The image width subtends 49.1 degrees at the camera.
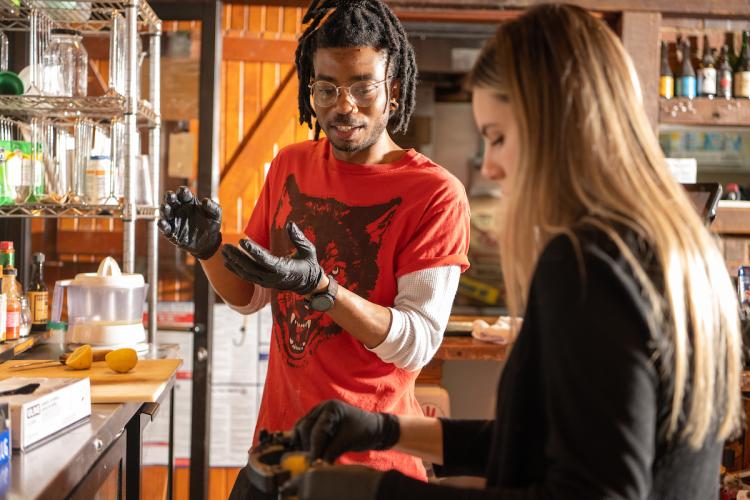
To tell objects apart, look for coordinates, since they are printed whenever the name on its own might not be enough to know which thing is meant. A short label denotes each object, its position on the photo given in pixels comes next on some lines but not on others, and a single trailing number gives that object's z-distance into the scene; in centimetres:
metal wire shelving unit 250
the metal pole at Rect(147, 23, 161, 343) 286
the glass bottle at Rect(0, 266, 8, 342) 230
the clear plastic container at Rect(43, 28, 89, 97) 254
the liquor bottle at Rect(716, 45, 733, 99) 393
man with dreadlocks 173
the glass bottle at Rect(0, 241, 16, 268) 253
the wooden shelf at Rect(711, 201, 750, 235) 388
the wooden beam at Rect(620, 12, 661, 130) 366
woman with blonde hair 87
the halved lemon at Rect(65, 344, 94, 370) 202
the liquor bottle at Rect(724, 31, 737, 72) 401
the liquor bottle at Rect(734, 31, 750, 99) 393
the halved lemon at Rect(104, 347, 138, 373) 202
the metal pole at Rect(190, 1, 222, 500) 332
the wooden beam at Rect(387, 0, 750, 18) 356
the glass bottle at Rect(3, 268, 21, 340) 239
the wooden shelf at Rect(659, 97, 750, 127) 388
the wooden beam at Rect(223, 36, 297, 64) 377
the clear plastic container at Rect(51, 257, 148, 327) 242
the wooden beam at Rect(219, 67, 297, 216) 379
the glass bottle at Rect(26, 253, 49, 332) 264
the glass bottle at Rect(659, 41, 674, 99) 388
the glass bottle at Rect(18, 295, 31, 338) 249
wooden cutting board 182
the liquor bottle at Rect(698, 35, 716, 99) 391
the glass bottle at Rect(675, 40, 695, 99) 388
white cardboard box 139
